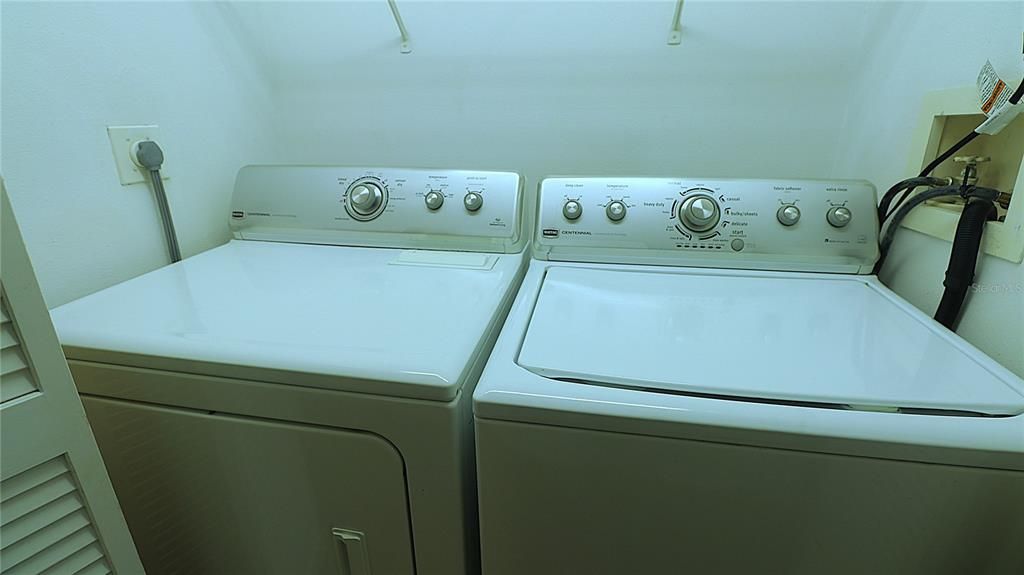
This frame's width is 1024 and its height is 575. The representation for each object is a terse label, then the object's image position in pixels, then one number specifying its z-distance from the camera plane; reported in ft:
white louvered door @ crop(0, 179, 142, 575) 1.78
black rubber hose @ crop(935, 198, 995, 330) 2.66
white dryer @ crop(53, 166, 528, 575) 2.32
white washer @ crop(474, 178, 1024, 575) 1.89
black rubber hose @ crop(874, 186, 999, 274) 2.72
